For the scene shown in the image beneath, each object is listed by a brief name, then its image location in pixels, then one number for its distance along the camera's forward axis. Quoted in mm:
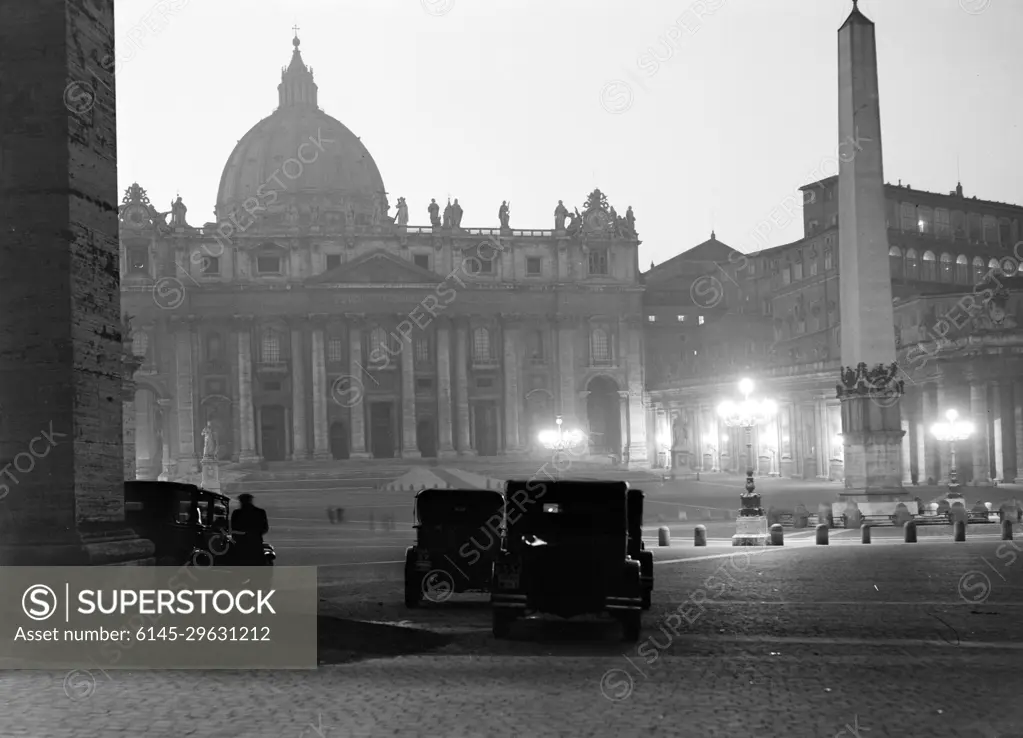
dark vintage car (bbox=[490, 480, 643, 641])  14227
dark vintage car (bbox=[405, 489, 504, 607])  18078
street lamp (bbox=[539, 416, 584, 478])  85769
